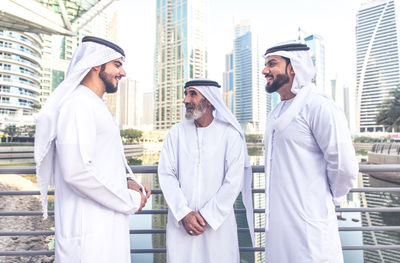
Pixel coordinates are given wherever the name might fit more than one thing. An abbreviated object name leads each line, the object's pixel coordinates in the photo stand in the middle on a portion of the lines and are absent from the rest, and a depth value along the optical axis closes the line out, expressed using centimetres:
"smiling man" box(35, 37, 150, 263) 114
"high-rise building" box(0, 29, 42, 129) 3931
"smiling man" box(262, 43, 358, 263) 133
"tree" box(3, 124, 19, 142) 3401
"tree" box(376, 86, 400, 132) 2423
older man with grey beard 166
